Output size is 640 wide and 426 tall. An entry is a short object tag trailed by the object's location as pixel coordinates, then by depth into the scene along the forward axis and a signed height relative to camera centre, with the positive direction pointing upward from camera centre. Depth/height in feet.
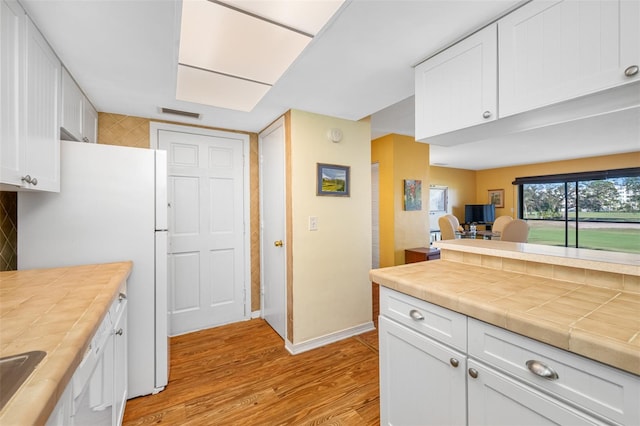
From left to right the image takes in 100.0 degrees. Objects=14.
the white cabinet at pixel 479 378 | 2.33 -1.81
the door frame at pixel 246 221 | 10.25 -0.36
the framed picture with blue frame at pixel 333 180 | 8.39 +1.01
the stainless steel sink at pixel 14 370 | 1.88 -1.25
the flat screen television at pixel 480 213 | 24.80 -0.12
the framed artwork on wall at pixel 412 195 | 12.69 +0.82
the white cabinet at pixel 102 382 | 2.57 -2.12
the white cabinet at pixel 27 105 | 3.62 +1.66
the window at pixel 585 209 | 18.15 +0.25
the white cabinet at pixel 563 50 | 3.12 +2.12
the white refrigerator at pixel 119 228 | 5.33 -0.34
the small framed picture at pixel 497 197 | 25.29 +1.41
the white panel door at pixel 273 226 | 8.64 -0.49
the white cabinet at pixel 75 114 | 5.57 +2.31
